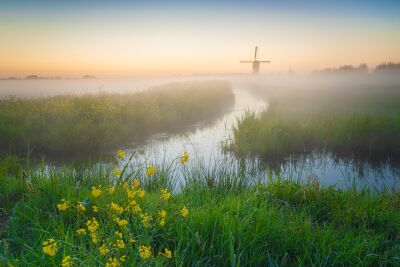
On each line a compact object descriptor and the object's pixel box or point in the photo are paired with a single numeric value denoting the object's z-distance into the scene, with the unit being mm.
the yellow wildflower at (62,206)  2691
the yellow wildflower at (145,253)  2230
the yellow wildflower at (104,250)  2302
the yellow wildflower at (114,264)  2180
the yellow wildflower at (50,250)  2001
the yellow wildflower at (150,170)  2943
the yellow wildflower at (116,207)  2822
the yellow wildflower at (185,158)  3227
